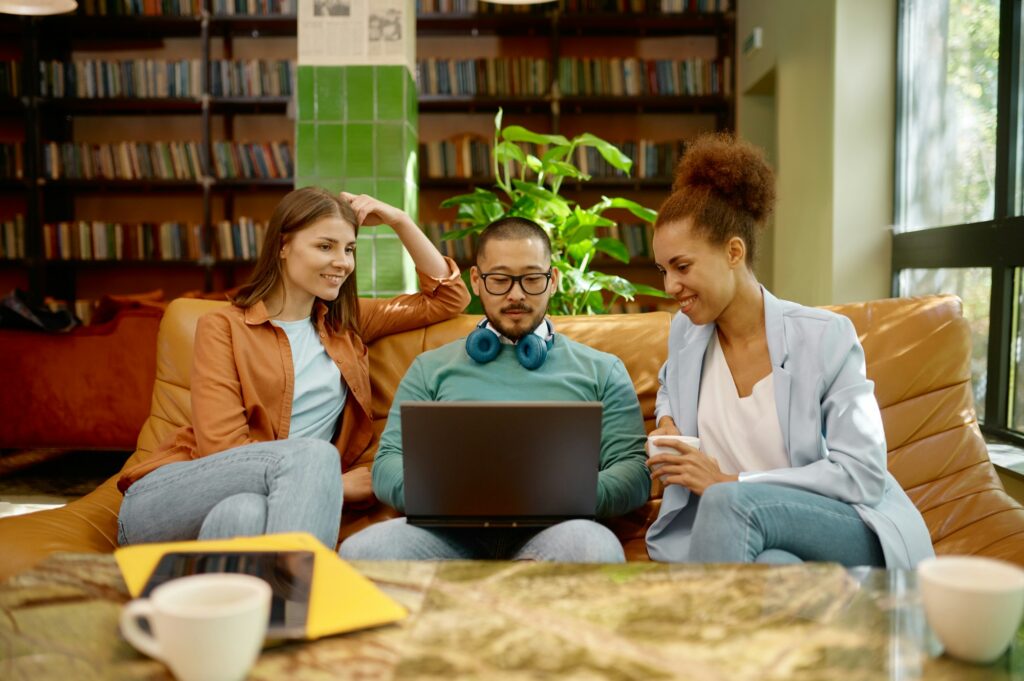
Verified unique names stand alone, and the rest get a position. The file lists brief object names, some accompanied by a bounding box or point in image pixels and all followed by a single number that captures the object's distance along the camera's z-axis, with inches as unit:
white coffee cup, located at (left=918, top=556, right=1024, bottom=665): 28.8
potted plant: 108.4
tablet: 31.8
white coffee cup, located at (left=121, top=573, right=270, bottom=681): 26.2
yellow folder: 32.4
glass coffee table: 29.5
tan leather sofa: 63.1
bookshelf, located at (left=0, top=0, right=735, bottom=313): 207.8
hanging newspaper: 132.6
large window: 99.4
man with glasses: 65.6
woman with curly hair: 50.7
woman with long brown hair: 57.7
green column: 133.1
